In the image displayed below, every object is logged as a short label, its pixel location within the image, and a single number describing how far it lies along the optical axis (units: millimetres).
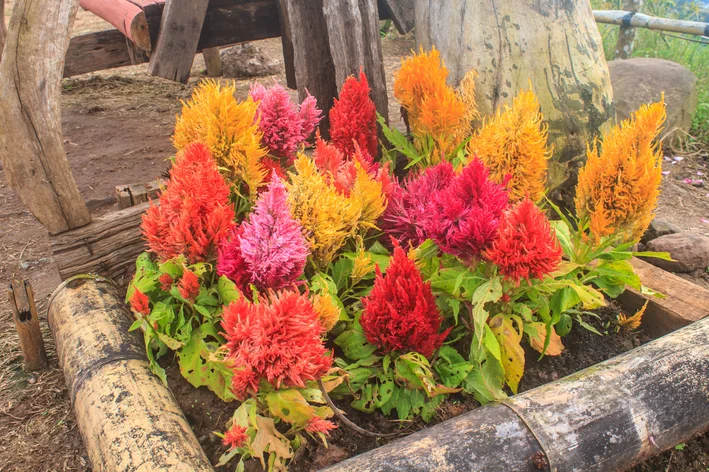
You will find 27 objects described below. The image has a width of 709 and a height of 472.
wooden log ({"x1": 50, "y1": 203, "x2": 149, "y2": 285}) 2541
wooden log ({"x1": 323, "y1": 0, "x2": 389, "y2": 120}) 2992
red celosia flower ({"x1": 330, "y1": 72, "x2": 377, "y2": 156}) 2695
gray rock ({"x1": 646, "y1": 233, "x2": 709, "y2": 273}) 3047
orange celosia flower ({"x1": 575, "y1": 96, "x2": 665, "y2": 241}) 1853
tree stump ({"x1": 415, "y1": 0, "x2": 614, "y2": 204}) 2846
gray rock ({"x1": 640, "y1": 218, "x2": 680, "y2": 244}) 3348
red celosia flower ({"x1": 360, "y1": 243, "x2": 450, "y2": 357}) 1706
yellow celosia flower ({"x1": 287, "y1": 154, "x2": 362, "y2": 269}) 1909
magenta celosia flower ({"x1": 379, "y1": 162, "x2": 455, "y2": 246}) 2135
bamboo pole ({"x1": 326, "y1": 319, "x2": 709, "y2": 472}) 1573
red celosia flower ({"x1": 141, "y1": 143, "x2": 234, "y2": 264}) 1949
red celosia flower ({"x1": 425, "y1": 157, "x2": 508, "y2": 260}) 1662
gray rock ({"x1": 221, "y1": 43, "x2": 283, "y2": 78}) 6750
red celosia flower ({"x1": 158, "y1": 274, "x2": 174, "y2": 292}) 2049
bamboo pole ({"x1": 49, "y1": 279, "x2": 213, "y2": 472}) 1678
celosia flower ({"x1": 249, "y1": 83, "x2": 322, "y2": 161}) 2488
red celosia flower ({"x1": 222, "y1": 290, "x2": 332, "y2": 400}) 1396
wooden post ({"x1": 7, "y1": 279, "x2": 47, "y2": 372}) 2413
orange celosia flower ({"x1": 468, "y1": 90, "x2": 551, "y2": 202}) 1944
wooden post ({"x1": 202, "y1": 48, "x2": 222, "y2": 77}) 6609
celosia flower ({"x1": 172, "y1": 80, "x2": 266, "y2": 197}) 2154
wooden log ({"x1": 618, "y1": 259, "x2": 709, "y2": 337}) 2293
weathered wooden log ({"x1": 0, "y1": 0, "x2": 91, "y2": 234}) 2314
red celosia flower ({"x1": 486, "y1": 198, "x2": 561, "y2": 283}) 1566
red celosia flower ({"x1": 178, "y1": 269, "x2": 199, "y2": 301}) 1847
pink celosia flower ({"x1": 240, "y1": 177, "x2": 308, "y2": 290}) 1745
